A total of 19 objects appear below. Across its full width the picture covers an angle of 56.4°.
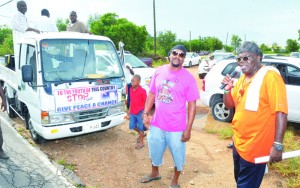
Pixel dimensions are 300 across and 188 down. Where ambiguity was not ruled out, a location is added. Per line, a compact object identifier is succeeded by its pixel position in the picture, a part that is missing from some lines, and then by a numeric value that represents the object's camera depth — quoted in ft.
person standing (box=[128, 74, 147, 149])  18.03
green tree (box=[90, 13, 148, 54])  112.78
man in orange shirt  8.07
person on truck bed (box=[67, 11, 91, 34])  24.41
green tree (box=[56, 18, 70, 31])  198.80
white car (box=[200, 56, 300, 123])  21.35
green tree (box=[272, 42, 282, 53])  197.98
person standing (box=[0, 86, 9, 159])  15.83
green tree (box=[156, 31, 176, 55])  190.80
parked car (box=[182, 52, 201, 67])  89.40
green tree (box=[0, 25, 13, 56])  176.10
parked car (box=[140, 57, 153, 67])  55.57
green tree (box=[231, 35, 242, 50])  266.57
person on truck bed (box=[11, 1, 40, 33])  21.26
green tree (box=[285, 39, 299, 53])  180.75
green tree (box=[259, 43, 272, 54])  204.57
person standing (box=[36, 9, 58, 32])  22.39
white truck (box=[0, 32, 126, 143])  16.97
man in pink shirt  11.93
